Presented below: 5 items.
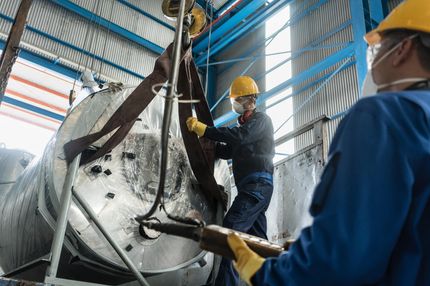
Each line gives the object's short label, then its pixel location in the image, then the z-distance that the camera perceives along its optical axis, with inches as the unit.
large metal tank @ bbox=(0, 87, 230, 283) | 97.4
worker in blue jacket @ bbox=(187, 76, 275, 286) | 112.0
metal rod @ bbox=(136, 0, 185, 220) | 54.2
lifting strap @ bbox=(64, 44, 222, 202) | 100.3
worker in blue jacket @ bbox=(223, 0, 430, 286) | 35.3
